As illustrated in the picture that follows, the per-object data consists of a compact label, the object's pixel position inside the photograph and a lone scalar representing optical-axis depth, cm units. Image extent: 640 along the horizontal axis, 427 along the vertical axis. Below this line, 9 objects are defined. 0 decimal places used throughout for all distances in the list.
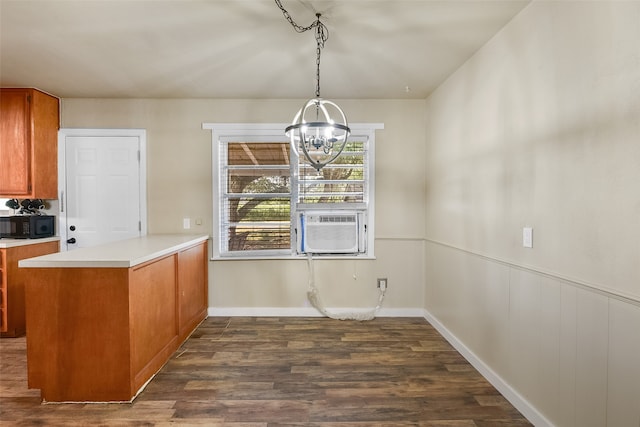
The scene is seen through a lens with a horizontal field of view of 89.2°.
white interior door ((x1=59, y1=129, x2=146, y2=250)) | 371
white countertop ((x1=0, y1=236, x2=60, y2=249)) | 304
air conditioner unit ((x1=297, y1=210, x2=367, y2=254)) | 380
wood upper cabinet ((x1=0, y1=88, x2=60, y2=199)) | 337
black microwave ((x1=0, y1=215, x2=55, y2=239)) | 331
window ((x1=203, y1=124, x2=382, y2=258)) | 381
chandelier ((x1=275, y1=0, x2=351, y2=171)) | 191
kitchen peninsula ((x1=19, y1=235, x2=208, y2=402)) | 206
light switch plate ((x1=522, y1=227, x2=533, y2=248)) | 195
